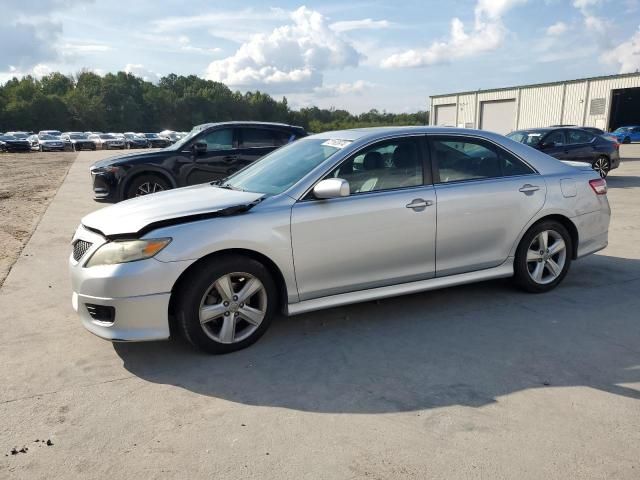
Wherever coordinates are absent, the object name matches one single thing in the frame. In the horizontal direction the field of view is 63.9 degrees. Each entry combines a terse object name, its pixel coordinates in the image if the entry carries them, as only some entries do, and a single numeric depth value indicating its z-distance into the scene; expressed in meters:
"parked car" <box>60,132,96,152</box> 44.09
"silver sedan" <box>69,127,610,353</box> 3.54
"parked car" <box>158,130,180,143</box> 52.76
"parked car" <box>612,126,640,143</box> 38.94
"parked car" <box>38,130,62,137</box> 48.33
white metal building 38.50
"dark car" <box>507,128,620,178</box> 13.13
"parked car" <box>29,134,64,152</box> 42.38
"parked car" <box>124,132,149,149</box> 47.38
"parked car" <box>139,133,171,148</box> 49.64
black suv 9.30
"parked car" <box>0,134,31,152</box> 37.84
